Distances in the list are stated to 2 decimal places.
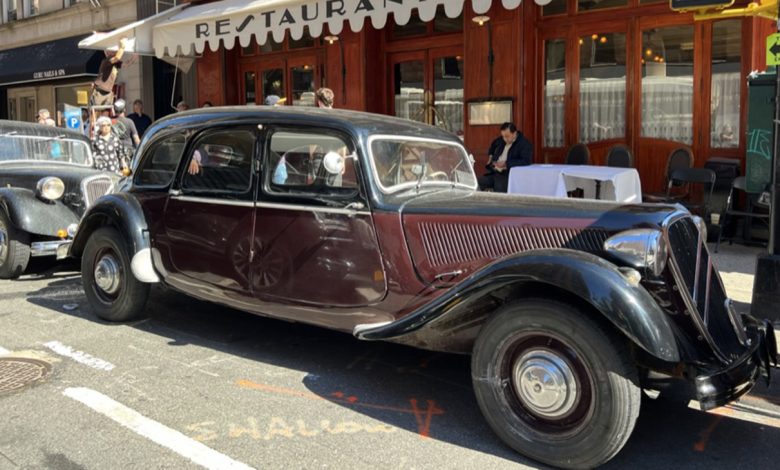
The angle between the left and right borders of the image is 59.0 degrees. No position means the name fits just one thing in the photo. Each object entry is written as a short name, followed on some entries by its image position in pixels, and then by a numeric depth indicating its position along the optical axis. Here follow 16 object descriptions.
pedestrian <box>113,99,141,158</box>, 10.54
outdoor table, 7.48
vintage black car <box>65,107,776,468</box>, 3.04
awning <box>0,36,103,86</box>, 16.02
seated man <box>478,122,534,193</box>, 8.71
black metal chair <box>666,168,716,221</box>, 7.80
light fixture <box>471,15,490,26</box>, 9.82
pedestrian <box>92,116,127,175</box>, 9.04
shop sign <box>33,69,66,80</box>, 16.49
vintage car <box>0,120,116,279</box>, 7.04
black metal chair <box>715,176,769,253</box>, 7.46
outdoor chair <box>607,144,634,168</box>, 8.73
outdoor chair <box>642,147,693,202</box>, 8.49
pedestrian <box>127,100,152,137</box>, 13.09
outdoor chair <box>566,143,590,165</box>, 9.08
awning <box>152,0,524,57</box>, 8.84
